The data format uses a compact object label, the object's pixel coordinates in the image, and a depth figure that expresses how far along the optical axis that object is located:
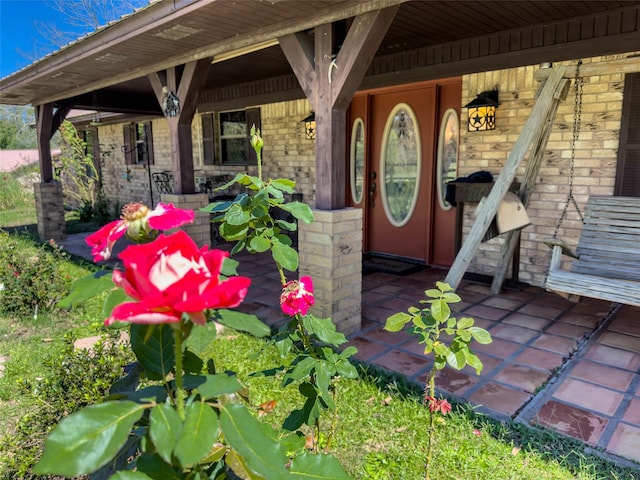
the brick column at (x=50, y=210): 7.41
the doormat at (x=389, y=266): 5.20
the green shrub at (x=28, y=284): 3.98
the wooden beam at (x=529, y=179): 3.59
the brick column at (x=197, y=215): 4.74
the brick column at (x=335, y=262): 3.23
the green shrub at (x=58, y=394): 1.86
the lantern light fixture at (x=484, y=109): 4.43
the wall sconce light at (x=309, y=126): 6.12
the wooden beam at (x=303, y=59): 3.22
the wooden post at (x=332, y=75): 2.88
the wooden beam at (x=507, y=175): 3.40
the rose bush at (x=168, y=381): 0.60
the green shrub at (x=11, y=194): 12.77
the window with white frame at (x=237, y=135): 7.22
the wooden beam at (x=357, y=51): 2.82
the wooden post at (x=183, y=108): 4.33
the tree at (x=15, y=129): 27.33
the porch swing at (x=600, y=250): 3.14
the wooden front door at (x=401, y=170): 5.24
